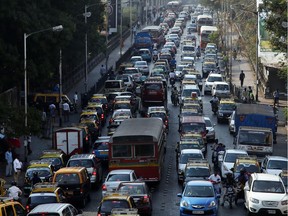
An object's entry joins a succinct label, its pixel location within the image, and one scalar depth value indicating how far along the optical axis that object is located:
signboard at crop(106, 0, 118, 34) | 127.19
